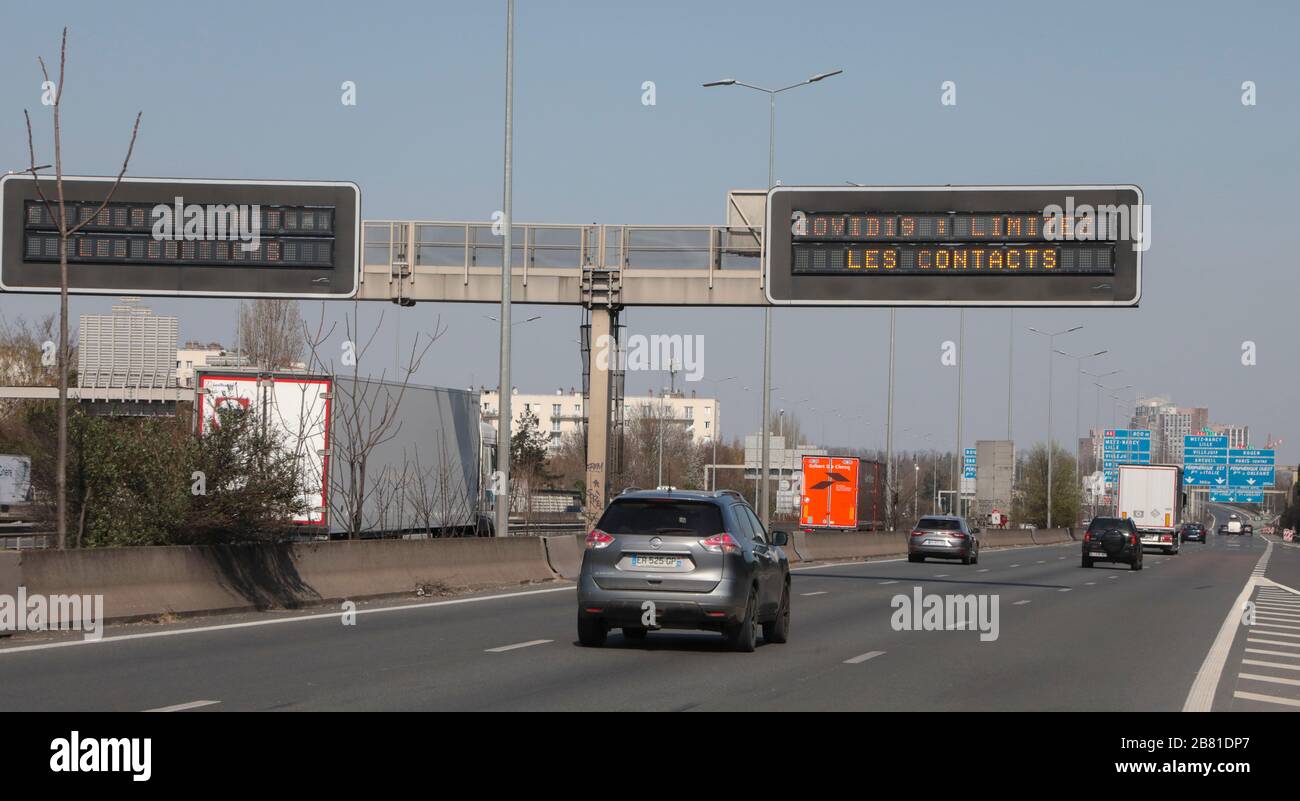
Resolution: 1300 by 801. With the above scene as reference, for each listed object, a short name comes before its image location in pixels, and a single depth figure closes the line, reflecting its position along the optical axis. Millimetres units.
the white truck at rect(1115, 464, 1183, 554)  64688
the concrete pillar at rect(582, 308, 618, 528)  36500
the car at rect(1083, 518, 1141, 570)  45938
